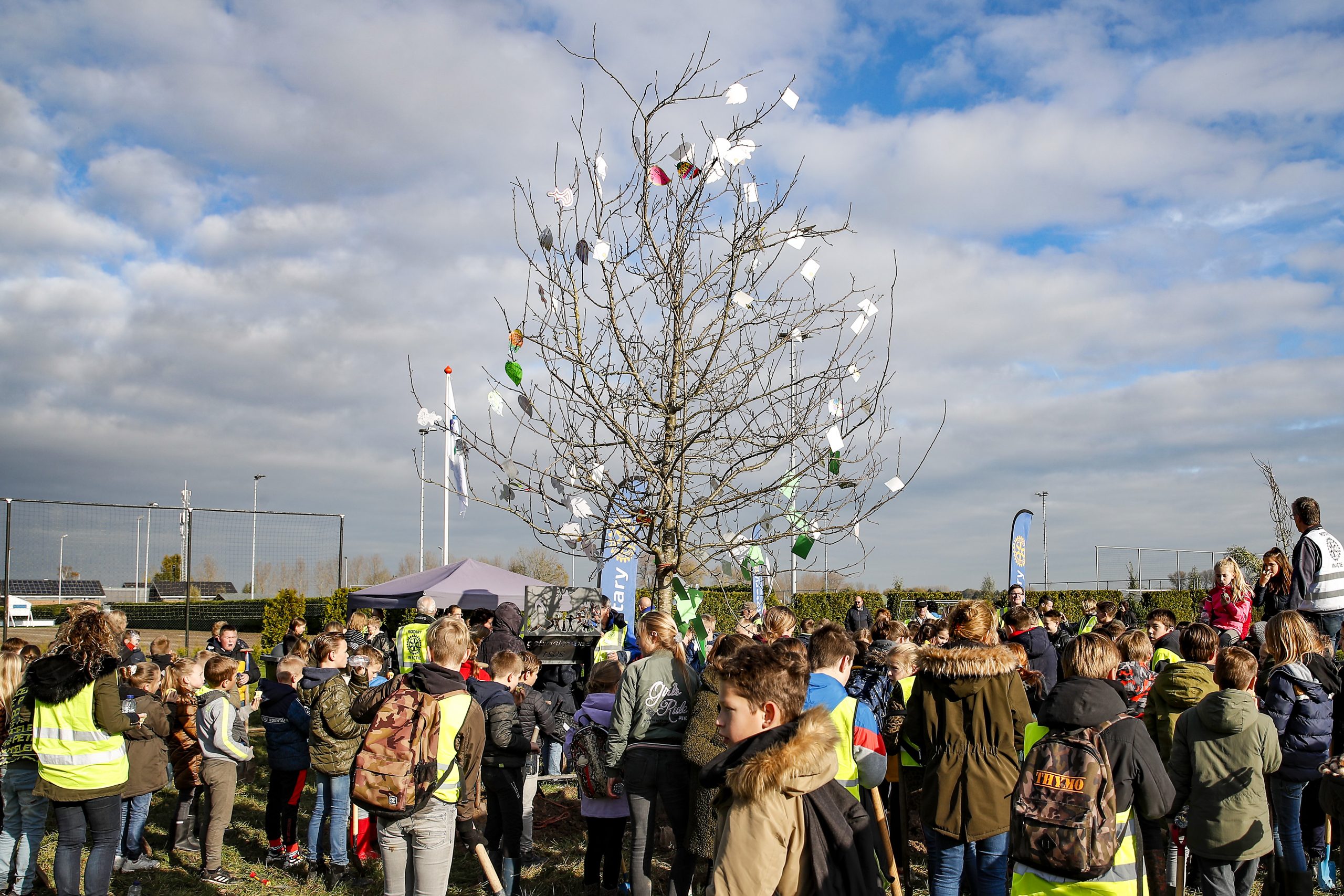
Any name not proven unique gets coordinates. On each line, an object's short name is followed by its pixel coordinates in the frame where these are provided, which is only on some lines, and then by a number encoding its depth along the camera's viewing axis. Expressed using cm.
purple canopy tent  1521
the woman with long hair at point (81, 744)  454
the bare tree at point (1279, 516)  1769
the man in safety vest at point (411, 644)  959
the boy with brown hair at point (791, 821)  225
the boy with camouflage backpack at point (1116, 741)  333
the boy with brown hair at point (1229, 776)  418
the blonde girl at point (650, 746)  462
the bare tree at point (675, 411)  557
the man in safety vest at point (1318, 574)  627
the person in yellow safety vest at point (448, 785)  421
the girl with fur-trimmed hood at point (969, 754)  404
